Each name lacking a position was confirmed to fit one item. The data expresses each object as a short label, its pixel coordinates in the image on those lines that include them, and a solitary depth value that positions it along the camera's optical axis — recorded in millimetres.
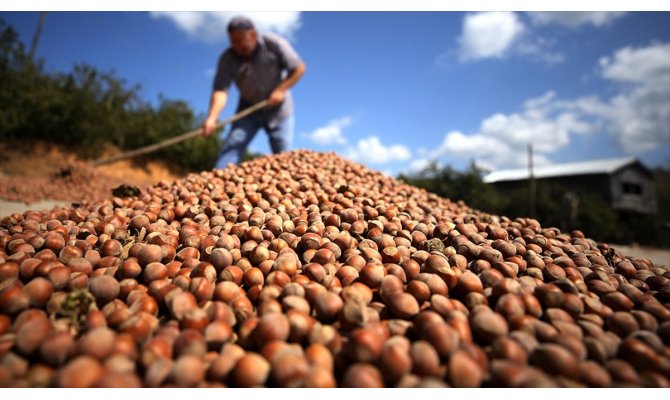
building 22234
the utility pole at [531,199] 19266
